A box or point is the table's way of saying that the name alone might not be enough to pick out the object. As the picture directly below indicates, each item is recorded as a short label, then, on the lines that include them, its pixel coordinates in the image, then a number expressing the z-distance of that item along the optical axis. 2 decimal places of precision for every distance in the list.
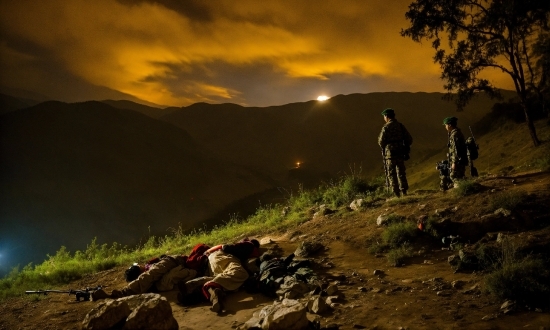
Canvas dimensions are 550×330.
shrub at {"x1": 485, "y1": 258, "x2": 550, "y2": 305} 3.66
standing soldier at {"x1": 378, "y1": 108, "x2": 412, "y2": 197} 9.00
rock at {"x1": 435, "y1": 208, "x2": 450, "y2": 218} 6.71
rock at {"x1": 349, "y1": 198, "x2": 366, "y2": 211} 8.89
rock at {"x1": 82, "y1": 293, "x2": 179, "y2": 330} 3.82
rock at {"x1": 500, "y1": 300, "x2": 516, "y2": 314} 3.58
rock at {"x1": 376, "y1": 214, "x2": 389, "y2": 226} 7.16
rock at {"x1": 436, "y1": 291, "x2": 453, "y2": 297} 4.25
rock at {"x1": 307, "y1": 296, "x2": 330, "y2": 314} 4.20
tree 16.52
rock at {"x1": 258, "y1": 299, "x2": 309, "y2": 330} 3.56
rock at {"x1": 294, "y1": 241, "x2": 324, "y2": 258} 6.78
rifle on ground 6.36
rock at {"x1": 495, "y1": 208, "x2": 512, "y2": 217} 6.07
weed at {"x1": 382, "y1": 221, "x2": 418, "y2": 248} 6.24
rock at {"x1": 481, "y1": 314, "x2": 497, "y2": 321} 3.52
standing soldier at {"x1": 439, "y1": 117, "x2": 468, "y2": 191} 8.70
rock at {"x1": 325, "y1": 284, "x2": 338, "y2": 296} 4.69
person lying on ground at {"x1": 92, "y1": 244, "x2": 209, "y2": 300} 5.97
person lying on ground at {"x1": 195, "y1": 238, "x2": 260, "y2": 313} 5.13
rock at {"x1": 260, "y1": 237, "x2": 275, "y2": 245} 8.01
